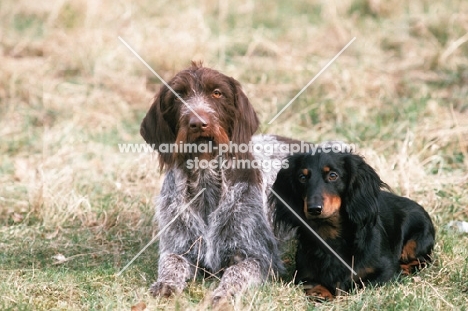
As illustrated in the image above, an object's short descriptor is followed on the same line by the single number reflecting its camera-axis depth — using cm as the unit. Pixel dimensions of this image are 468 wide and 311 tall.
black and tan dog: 907
